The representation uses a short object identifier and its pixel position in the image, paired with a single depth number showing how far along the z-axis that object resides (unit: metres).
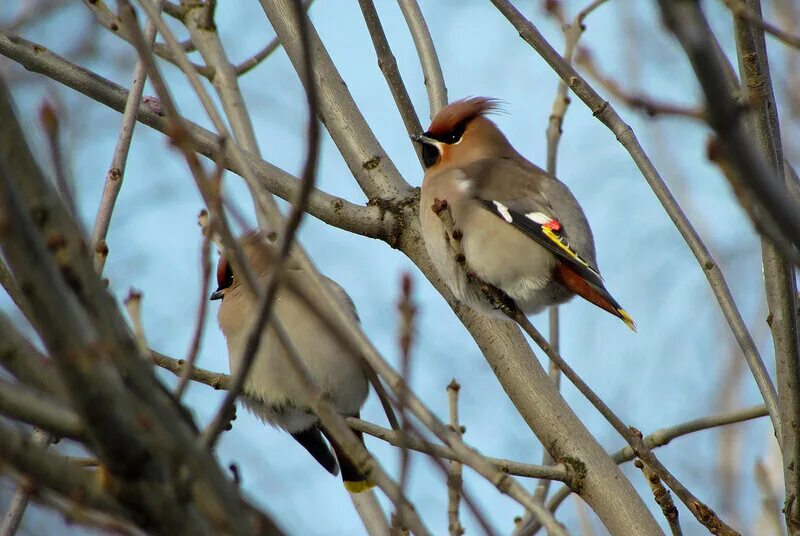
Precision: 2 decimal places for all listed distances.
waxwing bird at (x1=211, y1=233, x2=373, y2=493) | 9.09
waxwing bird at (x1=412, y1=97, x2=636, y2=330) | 7.59
